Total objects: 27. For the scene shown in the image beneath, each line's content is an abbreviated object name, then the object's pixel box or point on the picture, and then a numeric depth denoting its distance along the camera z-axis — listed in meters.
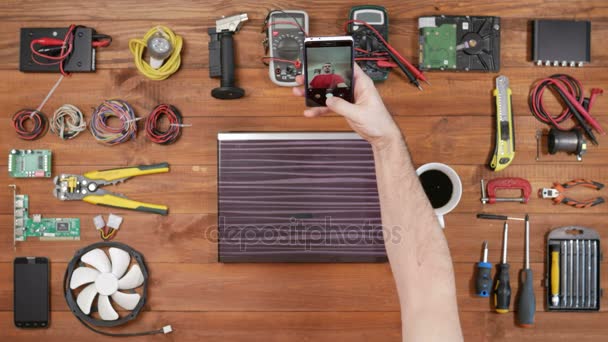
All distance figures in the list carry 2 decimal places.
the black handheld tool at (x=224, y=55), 1.59
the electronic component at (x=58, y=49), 1.65
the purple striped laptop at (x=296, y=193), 1.60
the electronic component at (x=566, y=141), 1.64
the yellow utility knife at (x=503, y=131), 1.64
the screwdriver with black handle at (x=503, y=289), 1.61
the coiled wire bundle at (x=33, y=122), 1.65
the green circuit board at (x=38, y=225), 1.66
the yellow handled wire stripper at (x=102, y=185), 1.63
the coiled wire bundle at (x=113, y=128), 1.63
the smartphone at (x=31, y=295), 1.64
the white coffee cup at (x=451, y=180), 1.56
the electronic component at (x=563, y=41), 1.68
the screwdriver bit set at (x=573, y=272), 1.65
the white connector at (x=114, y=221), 1.65
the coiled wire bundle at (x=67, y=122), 1.64
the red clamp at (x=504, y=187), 1.66
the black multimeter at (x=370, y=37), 1.62
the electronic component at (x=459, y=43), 1.66
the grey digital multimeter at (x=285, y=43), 1.60
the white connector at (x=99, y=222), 1.64
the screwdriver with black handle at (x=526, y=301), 1.62
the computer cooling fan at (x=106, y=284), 1.59
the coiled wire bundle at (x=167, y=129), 1.63
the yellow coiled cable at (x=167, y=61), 1.63
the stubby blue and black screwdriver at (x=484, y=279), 1.62
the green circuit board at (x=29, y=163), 1.66
